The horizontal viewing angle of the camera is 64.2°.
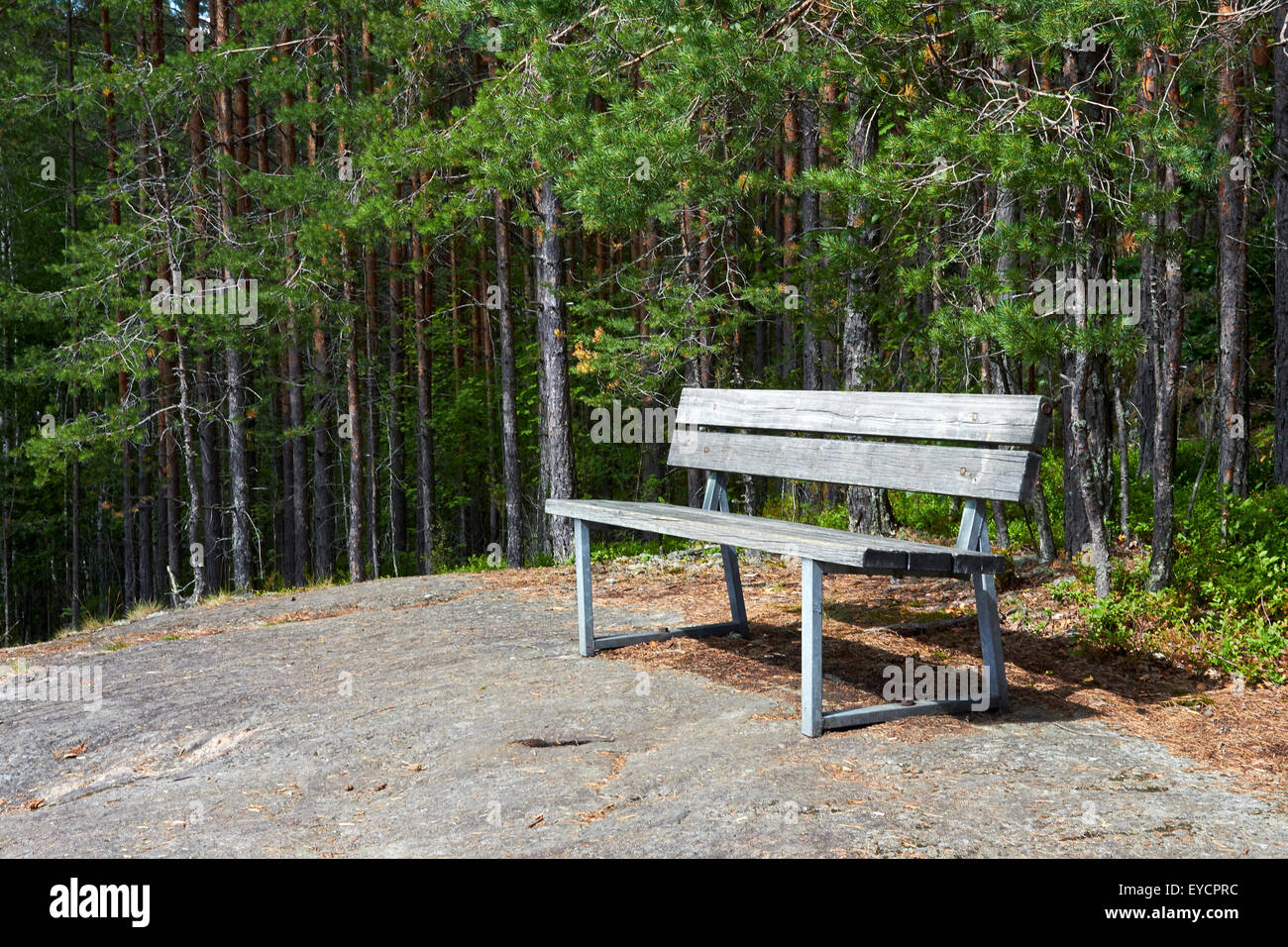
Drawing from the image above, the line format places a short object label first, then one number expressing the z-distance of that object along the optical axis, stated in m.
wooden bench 3.61
